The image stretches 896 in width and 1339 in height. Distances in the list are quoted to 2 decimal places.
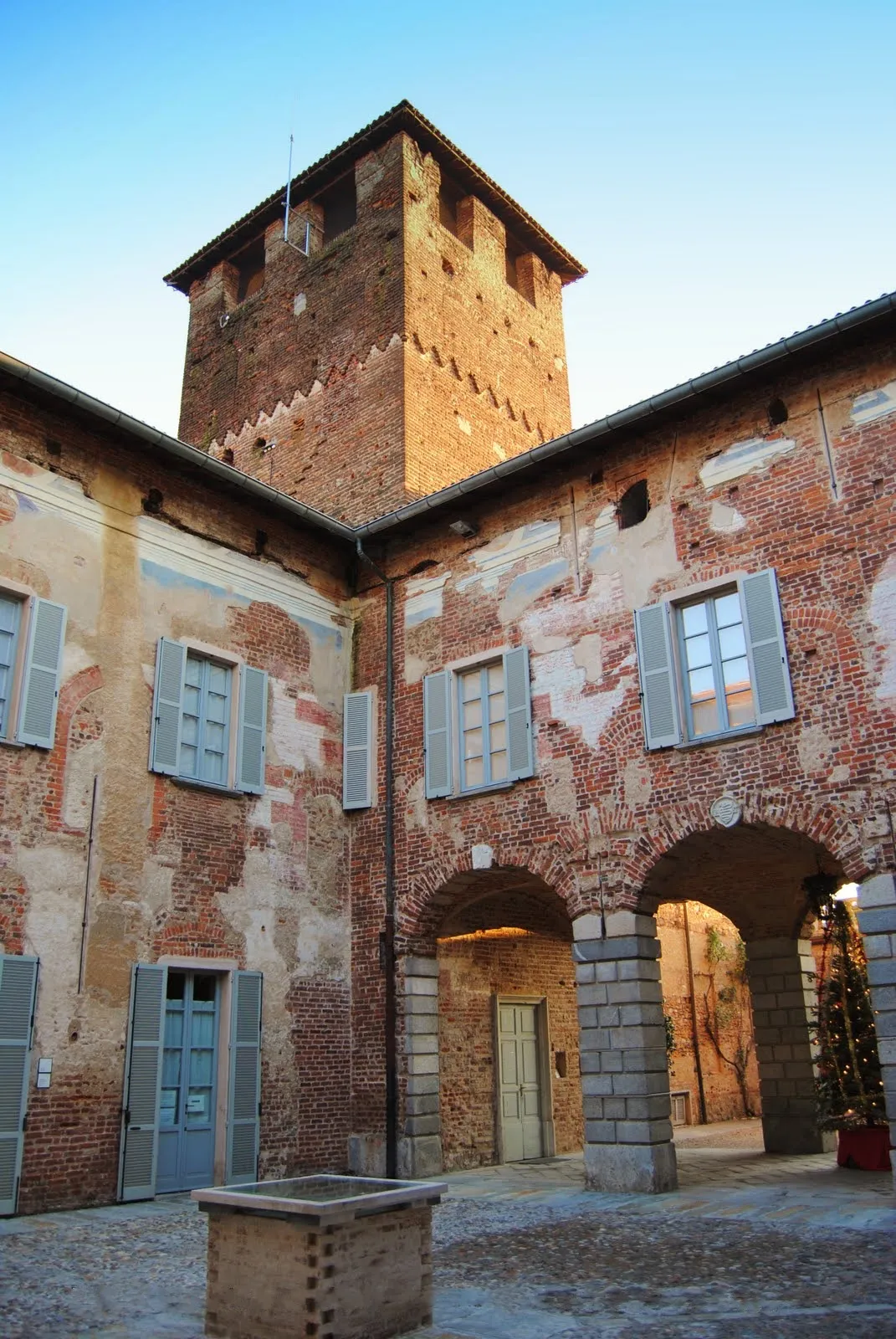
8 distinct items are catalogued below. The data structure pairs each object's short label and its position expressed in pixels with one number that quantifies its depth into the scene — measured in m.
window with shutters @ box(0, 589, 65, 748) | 10.20
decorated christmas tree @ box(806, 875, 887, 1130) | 10.81
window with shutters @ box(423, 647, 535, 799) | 11.77
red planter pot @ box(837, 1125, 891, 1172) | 10.89
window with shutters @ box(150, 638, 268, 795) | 11.49
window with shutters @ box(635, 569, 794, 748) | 10.04
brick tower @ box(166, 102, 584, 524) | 17.39
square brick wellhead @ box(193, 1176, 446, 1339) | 4.97
